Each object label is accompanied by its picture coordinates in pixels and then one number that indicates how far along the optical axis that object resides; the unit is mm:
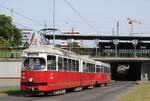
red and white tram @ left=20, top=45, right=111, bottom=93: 30469
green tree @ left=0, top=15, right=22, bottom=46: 116375
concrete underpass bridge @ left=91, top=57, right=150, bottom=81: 110250
